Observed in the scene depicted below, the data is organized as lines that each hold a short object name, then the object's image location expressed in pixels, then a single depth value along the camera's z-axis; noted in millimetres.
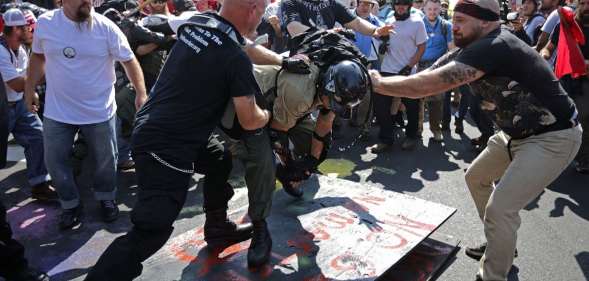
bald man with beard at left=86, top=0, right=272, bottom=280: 2299
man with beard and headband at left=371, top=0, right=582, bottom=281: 2742
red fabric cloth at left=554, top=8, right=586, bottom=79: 4824
